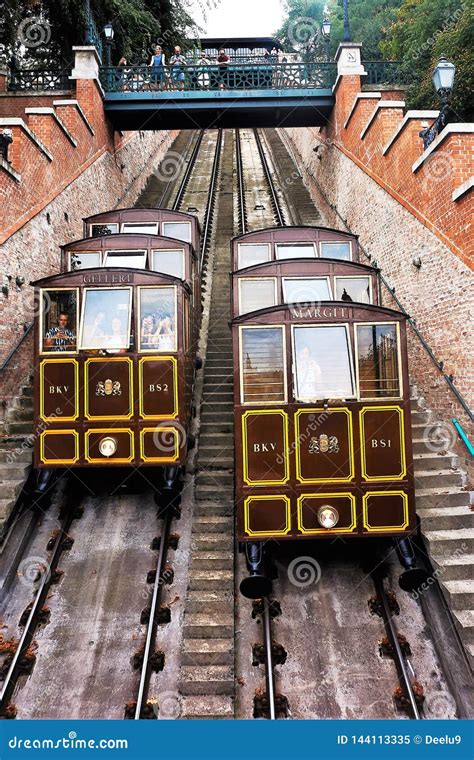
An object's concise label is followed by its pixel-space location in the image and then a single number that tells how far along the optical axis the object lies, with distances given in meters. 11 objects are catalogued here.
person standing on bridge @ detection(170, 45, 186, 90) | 15.25
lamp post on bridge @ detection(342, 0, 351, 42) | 13.85
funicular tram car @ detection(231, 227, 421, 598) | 5.43
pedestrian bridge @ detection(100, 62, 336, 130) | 15.16
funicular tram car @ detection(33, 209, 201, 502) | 6.52
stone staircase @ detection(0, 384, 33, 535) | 6.73
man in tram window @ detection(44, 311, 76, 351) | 6.56
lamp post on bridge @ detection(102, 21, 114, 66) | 14.68
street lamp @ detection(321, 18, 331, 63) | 16.50
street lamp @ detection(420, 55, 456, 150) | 6.93
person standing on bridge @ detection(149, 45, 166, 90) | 15.39
